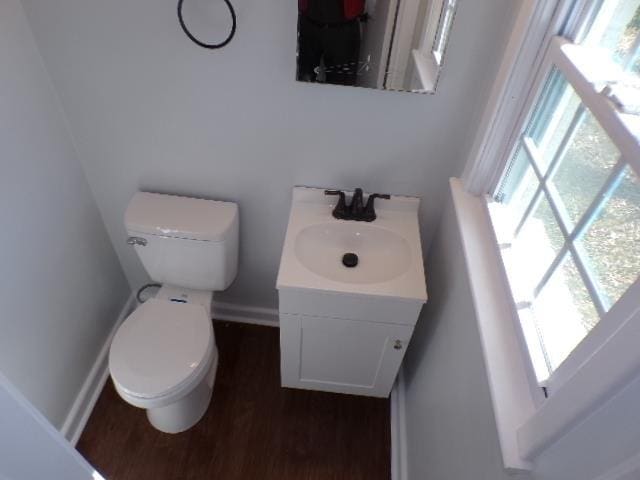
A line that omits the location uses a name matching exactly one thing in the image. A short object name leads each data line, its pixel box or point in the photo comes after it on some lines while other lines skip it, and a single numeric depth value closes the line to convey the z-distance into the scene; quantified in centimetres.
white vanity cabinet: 132
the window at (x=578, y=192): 74
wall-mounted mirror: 117
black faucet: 152
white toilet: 147
